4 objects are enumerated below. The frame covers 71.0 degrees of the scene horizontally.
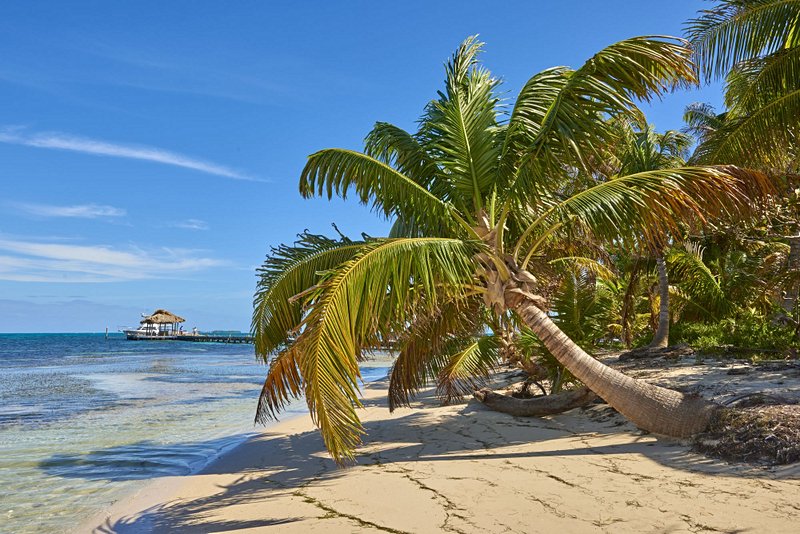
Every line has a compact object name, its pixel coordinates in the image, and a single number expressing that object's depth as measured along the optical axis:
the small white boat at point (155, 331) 80.69
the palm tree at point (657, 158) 11.27
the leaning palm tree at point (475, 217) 5.17
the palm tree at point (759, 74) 8.09
